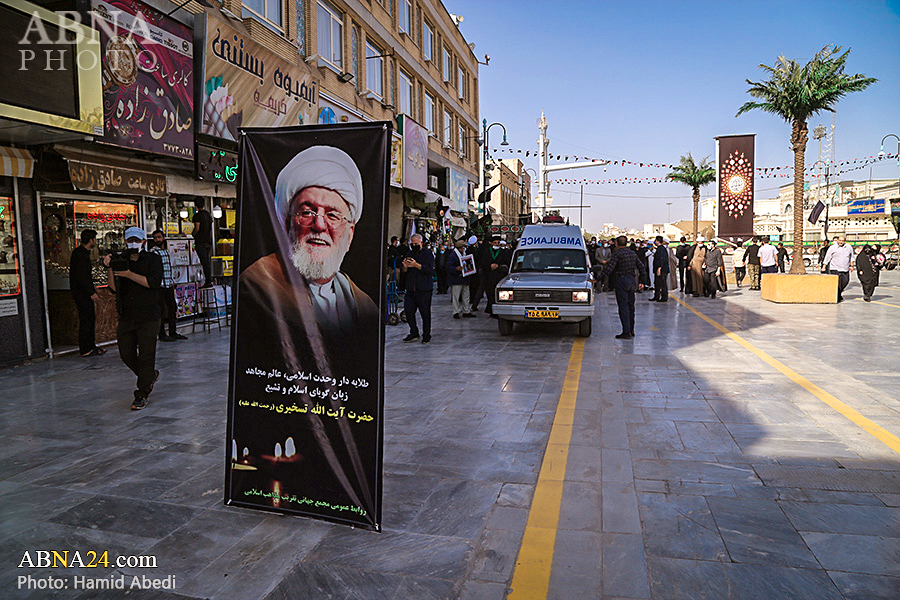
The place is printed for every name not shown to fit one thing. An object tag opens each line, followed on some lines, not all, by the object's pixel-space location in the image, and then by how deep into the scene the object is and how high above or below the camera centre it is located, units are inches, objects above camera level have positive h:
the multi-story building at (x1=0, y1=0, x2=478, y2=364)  340.2 +94.4
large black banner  138.6 -14.5
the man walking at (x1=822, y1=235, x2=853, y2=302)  720.0 -4.5
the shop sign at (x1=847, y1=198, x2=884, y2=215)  2527.1 +212.5
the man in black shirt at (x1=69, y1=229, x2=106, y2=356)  374.3 -17.2
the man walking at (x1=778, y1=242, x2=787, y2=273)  1047.1 +3.0
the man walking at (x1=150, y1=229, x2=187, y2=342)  396.8 -27.4
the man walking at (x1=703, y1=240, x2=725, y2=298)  783.7 -11.3
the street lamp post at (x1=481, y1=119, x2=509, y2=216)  1251.8 +254.2
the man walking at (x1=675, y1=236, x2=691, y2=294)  935.0 +7.1
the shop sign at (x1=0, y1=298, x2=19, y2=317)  356.5 -25.6
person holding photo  535.8 -22.5
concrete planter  692.1 -35.0
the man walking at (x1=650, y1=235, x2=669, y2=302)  727.1 -13.5
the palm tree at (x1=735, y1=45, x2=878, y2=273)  690.8 +192.1
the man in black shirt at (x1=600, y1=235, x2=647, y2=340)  436.8 -14.4
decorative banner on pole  1081.4 +132.4
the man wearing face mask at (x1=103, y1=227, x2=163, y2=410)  257.1 -18.5
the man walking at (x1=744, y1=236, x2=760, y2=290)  945.5 -4.7
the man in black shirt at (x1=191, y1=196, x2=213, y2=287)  502.3 +23.5
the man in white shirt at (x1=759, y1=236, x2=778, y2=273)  853.2 +1.1
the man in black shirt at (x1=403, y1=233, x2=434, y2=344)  426.3 -16.2
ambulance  433.1 -18.3
